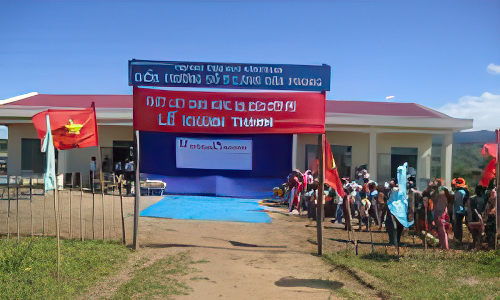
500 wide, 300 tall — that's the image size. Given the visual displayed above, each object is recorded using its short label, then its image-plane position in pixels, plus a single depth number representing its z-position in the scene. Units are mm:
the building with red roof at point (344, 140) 16375
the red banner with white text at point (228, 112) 7535
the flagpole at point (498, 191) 7834
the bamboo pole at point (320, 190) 7336
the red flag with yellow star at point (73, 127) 7340
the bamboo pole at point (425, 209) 8430
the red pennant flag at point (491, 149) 8671
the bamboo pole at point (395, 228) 7194
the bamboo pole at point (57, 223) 5209
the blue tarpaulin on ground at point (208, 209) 11344
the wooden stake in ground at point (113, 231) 8352
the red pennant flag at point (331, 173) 7615
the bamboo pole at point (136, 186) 7266
